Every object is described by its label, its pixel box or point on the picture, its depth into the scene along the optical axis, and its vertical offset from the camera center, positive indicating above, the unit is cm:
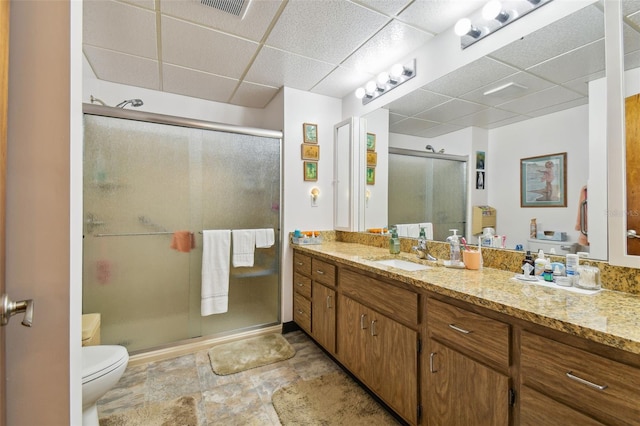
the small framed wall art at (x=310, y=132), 275 +82
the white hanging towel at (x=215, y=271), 235 -50
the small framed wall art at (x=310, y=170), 275 +44
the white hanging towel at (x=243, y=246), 246 -30
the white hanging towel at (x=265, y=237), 255 -22
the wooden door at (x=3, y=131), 58 +18
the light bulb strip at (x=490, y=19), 144 +108
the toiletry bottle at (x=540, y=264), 131 -24
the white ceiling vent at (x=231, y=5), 160 +124
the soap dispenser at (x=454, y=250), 167 -22
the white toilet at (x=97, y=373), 129 -78
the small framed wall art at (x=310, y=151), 273 +62
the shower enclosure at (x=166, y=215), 206 -1
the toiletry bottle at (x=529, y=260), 135 -23
